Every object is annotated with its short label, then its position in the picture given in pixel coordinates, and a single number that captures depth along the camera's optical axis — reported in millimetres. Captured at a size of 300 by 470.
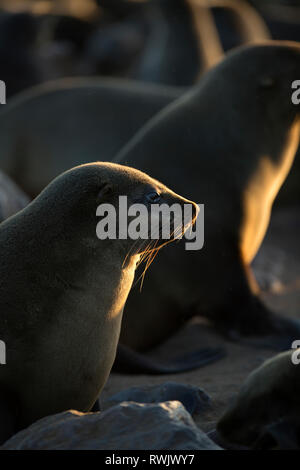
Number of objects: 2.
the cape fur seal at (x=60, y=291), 6004
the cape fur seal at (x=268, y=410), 5473
